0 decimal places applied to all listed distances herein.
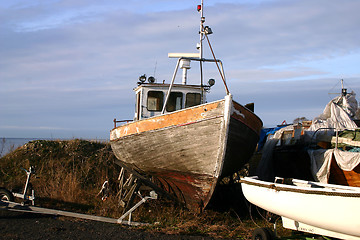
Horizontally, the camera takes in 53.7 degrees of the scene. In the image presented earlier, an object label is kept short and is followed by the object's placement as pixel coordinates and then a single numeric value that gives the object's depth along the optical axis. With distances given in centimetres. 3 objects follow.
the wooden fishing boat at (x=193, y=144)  717
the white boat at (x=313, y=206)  523
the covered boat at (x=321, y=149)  833
